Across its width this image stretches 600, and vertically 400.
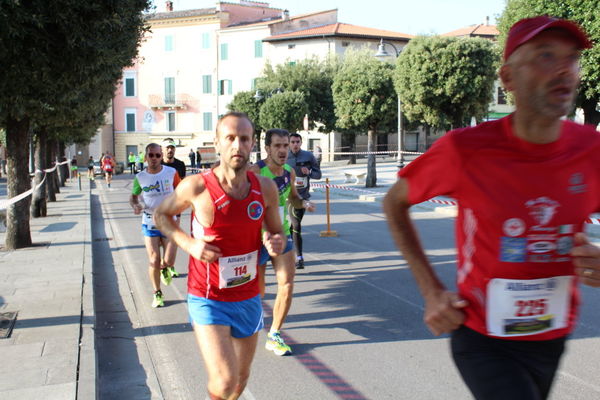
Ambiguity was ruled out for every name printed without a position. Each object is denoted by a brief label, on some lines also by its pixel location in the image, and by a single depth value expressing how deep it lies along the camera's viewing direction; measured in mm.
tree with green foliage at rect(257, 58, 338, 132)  44312
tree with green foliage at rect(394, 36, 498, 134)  20156
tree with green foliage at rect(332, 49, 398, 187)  26250
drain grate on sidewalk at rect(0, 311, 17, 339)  6246
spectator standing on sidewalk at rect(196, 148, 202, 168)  50172
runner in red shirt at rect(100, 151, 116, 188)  36438
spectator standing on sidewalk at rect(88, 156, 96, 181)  41656
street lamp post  21328
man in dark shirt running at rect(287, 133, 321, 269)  9703
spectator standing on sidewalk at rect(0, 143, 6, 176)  48650
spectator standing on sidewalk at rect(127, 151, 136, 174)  52025
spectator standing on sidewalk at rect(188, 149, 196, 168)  52194
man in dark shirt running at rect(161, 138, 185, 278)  10320
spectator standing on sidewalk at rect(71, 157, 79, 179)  40062
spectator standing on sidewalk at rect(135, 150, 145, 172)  47238
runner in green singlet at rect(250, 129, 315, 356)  5691
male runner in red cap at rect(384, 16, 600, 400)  2180
